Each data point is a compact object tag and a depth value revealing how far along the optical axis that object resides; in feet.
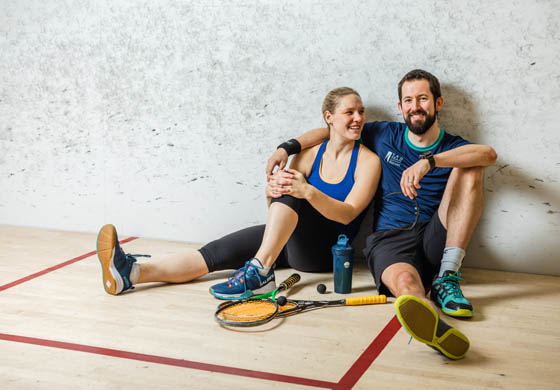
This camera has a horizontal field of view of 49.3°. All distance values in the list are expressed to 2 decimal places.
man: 8.76
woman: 9.22
